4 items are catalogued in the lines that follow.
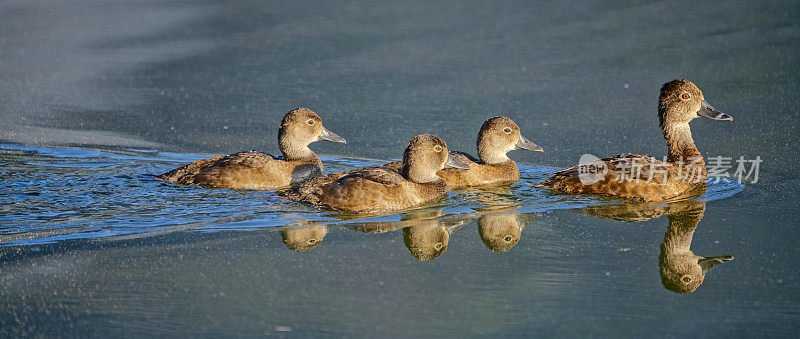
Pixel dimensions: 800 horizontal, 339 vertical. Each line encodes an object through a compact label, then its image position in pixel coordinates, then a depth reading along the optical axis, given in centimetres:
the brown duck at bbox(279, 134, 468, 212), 1541
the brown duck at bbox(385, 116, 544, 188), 1805
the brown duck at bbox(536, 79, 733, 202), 1627
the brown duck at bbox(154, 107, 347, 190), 1712
